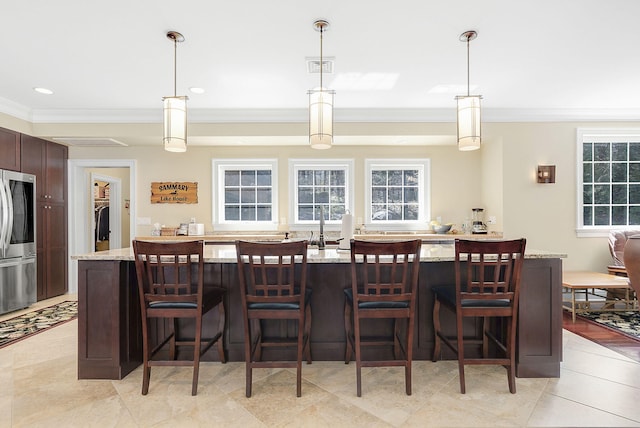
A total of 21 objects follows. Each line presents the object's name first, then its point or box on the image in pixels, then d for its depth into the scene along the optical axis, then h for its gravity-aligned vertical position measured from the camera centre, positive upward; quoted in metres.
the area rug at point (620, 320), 3.33 -1.18
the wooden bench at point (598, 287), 3.63 -0.82
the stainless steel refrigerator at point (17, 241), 3.99 -0.36
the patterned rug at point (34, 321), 3.30 -1.23
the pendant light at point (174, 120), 2.59 +0.71
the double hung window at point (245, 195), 5.31 +0.27
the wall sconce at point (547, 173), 4.52 +0.53
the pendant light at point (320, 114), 2.52 +0.74
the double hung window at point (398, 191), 5.31 +0.34
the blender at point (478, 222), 4.98 -0.15
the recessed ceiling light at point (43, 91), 3.74 +1.37
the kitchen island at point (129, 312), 2.36 -0.71
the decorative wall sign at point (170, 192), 5.22 +0.31
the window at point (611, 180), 4.67 +0.45
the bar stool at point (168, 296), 2.09 -0.54
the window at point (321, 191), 5.33 +0.34
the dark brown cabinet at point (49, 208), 4.54 +0.05
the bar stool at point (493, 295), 2.10 -0.54
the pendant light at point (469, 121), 2.55 +0.70
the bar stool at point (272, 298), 2.07 -0.56
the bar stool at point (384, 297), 2.07 -0.55
